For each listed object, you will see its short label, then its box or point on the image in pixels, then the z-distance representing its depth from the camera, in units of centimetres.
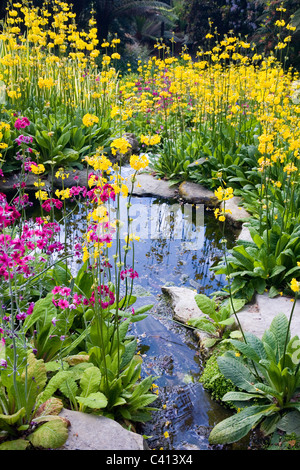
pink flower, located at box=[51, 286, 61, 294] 220
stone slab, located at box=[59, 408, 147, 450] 192
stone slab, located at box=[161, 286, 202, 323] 349
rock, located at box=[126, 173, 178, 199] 613
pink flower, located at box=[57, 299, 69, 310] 213
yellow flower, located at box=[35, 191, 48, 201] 290
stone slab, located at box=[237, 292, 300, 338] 301
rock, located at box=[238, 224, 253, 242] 420
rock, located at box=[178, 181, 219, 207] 577
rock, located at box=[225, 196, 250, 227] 504
